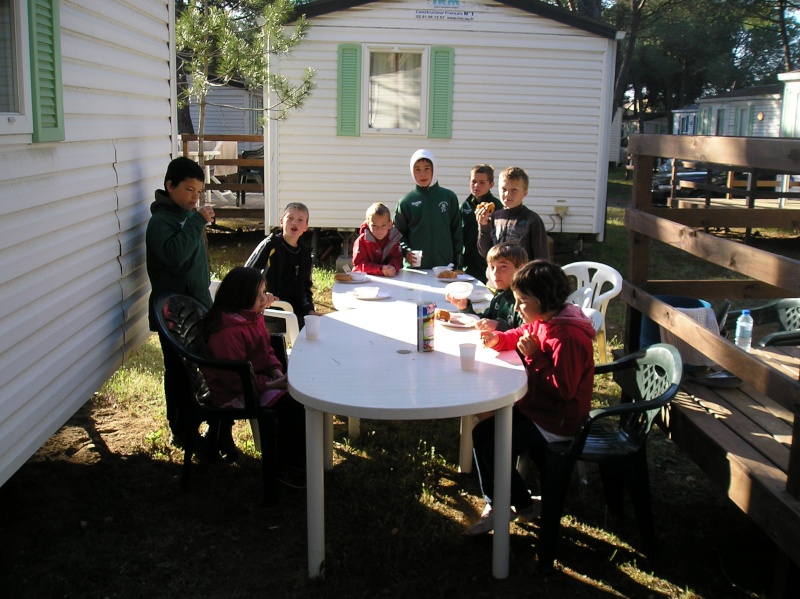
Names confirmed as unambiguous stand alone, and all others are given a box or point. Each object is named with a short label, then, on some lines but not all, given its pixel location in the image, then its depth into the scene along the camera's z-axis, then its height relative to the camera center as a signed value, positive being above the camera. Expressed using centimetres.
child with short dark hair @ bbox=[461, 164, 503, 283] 622 -63
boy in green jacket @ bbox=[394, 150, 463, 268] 614 -49
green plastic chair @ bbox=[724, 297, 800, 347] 516 -97
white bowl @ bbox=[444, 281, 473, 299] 466 -78
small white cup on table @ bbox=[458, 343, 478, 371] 345 -82
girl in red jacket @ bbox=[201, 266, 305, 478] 403 -94
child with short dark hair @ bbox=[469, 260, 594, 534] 354 -92
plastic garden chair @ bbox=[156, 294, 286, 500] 388 -114
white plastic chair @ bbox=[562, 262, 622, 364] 568 -95
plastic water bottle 453 -93
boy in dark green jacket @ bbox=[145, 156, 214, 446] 442 -52
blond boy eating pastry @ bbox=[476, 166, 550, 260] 556 -46
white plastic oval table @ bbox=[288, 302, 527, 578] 309 -90
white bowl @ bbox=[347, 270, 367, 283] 537 -81
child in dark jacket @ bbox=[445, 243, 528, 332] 416 -60
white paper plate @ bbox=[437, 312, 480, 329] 421 -85
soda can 369 -76
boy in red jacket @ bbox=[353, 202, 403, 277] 565 -69
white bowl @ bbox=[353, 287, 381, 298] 489 -82
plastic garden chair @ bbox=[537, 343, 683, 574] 340 -123
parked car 1890 -58
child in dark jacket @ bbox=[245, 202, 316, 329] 513 -70
